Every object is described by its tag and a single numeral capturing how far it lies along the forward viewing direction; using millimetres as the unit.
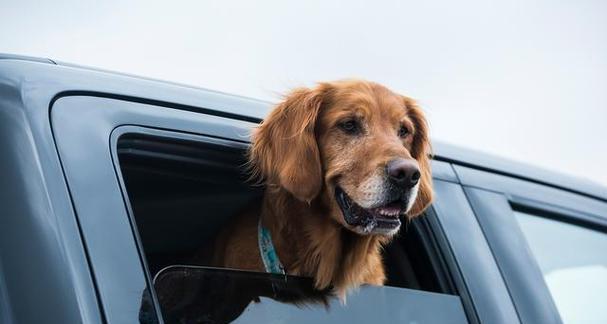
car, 1719
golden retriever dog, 2725
